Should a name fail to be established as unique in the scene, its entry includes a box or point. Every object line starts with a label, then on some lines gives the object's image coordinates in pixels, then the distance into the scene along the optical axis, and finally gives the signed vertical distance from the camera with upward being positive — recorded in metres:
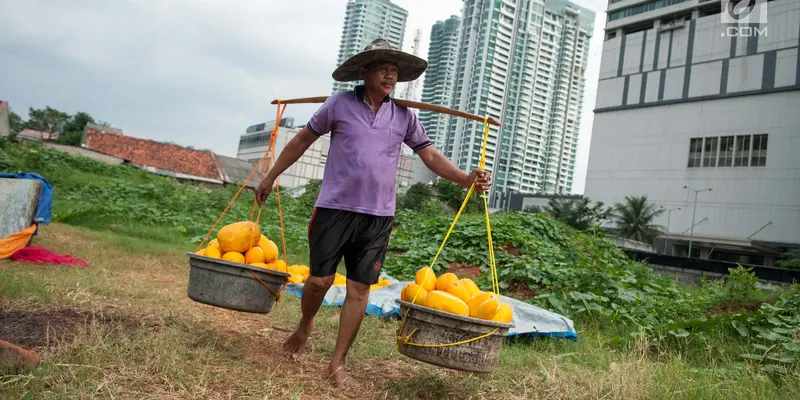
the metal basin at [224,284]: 3.02 -0.40
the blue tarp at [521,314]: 4.49 -0.58
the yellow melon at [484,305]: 2.54 -0.27
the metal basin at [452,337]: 2.45 -0.42
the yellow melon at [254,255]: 3.30 -0.24
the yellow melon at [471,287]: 2.73 -0.21
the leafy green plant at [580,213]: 44.78 +3.83
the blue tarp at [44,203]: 6.52 -0.23
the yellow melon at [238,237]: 3.26 -0.15
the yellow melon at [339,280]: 5.71 -0.55
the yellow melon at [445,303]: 2.51 -0.28
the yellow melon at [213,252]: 3.25 -0.26
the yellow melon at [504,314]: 2.58 -0.30
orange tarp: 5.65 -0.65
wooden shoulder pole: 3.05 +0.71
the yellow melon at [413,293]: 2.64 -0.27
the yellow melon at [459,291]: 2.65 -0.23
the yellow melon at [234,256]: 3.21 -0.26
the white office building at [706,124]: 39.72 +11.69
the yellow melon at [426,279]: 2.73 -0.20
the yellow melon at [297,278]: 5.71 -0.59
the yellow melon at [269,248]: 3.46 -0.20
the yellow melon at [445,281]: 2.74 -0.19
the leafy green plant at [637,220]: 42.66 +3.59
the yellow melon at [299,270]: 5.93 -0.53
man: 2.79 +0.23
